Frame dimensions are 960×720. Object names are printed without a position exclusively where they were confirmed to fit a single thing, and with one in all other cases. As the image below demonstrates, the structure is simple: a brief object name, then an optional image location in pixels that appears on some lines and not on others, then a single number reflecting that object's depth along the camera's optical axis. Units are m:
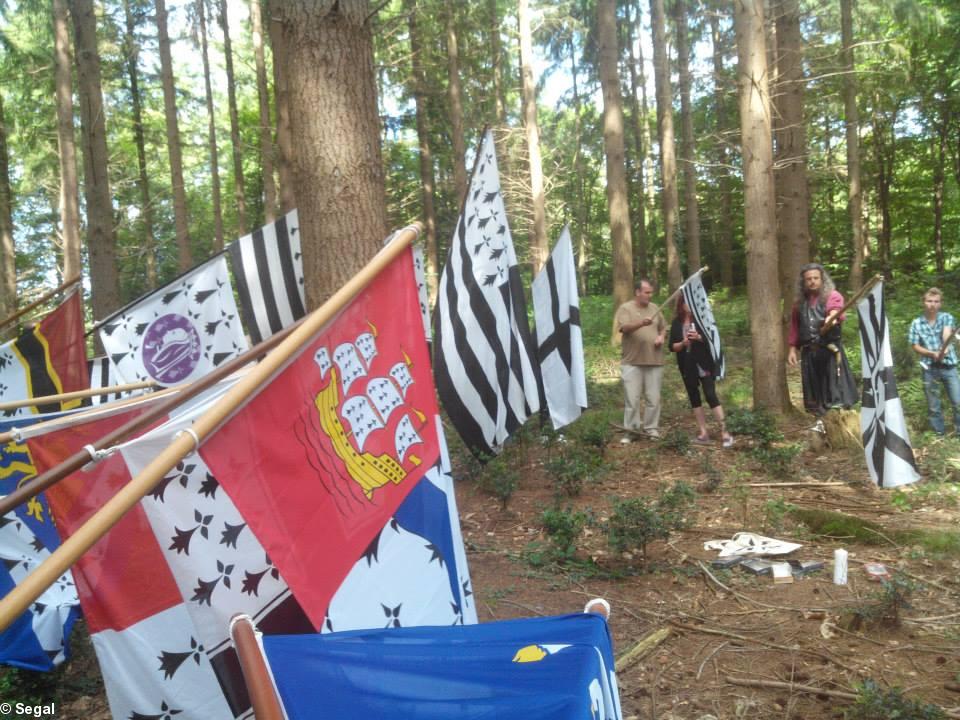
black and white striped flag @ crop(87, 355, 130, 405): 6.84
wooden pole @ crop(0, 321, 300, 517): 2.27
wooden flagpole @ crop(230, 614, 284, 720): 1.69
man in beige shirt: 9.16
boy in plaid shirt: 8.38
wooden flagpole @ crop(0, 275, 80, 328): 6.01
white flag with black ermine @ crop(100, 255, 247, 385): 6.31
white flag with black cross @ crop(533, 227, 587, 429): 5.41
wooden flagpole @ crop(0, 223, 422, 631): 1.52
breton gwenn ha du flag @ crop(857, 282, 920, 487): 5.96
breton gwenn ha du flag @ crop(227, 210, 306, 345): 6.64
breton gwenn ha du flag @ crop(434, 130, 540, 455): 4.35
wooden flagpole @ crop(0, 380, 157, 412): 4.14
